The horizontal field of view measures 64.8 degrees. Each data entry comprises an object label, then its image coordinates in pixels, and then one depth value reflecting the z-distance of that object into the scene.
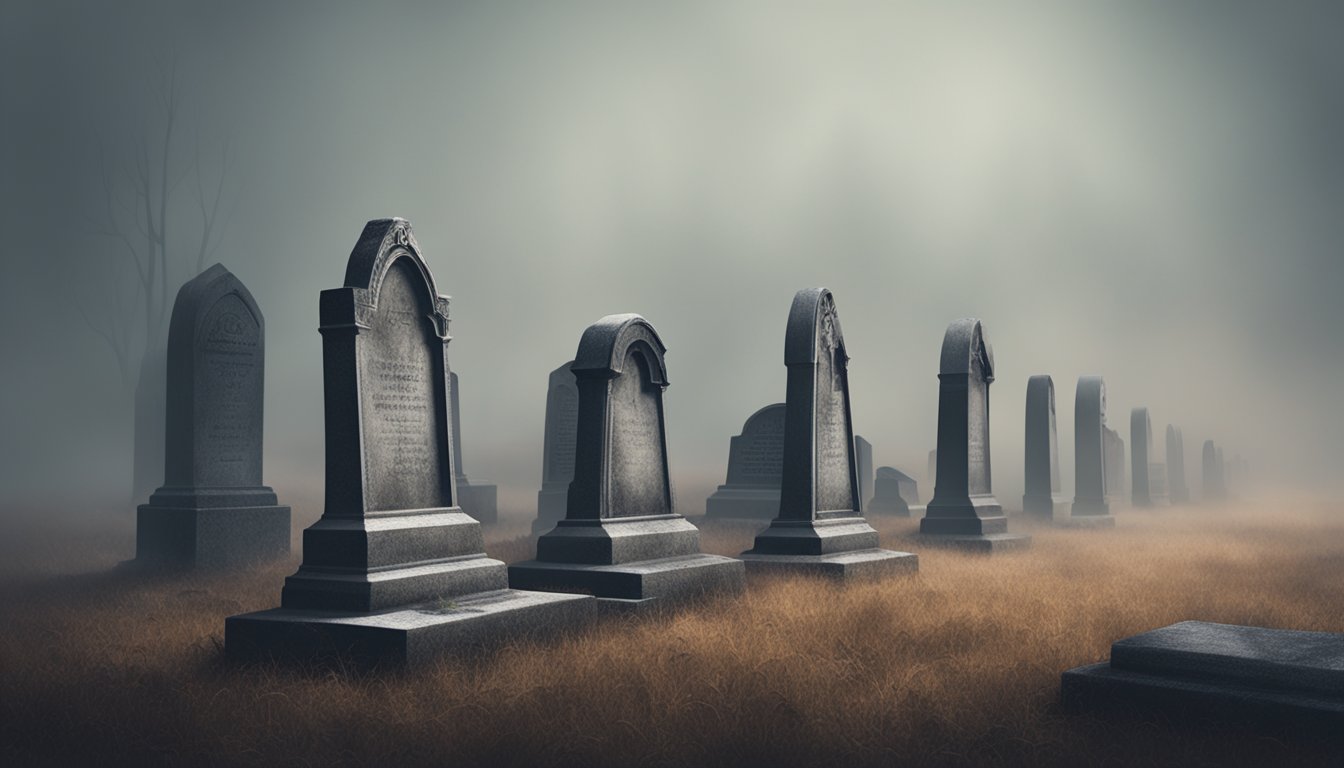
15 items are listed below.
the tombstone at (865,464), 21.61
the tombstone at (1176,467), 30.56
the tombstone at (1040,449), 19.88
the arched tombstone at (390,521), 5.90
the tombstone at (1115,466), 26.80
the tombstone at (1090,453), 20.19
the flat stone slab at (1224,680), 4.29
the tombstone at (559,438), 17.62
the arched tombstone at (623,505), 8.17
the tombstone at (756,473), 16.58
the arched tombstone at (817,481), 10.05
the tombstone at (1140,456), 25.91
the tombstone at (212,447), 11.52
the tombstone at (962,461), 13.96
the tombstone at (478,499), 17.25
